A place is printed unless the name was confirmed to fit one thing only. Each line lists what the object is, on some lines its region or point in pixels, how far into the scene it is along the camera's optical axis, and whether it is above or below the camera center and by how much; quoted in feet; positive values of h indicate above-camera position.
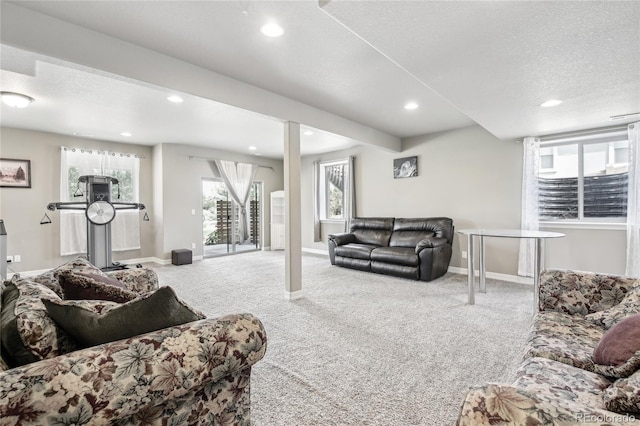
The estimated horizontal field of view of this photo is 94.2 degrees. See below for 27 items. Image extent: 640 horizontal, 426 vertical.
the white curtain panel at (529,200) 14.43 +0.45
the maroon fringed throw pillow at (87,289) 4.65 -1.30
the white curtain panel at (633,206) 12.10 +0.14
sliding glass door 24.35 -0.90
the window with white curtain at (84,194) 17.84 +1.11
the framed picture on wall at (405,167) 18.90 +2.72
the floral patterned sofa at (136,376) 2.54 -1.64
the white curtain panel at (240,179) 23.66 +2.37
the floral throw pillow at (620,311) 5.34 -1.88
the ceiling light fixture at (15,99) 11.16 +4.14
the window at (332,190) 23.58 +1.53
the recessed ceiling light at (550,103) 9.66 +3.52
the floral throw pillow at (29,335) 3.11 -1.36
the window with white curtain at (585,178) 13.14 +1.45
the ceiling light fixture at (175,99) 11.74 +4.42
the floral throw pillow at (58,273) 5.05 -1.23
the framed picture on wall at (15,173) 16.08 +1.91
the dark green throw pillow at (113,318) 3.37 -1.27
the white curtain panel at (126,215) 19.69 -0.47
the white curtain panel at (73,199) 17.75 +0.53
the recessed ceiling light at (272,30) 7.18 +4.43
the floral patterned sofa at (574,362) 2.43 -1.91
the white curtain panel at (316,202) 24.25 +0.53
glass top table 9.96 -1.39
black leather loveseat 14.87 -2.19
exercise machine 15.38 -0.43
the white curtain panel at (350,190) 21.89 +1.37
